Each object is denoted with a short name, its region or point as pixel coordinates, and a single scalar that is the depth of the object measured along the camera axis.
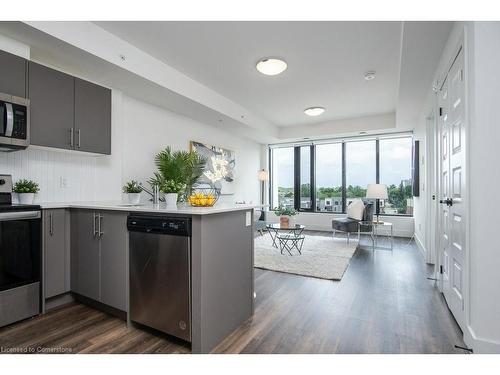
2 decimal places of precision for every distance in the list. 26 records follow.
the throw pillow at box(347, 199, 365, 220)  5.16
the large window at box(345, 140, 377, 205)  6.61
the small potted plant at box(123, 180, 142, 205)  3.02
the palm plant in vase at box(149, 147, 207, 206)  3.35
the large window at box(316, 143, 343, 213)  6.97
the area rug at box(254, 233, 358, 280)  3.49
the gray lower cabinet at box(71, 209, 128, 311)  2.15
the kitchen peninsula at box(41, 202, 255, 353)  1.72
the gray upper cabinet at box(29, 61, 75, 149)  2.35
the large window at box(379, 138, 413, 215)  6.18
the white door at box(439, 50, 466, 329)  1.98
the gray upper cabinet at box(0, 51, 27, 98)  2.12
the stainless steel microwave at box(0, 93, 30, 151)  2.07
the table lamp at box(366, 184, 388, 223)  5.27
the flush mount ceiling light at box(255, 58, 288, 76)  3.25
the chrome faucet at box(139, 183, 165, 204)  3.10
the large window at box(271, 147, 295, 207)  7.61
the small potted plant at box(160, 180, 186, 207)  2.38
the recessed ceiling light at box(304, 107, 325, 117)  5.14
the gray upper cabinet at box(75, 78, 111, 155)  2.69
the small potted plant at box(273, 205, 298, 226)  4.60
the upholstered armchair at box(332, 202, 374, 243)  5.07
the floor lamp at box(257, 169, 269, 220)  7.16
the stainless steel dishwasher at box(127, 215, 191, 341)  1.75
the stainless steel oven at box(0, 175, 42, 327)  2.07
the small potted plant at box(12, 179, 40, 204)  2.41
